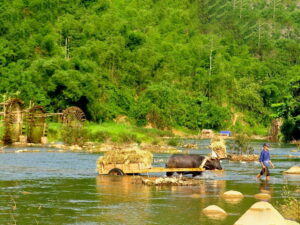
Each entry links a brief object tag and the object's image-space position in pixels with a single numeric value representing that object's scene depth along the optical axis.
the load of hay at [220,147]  45.53
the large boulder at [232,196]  23.62
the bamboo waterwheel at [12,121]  62.97
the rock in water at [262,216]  16.66
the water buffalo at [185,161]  31.86
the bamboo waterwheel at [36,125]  66.05
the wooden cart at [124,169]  30.90
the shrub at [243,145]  48.72
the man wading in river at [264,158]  30.42
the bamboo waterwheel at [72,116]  71.06
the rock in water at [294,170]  34.81
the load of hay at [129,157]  31.16
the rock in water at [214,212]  19.43
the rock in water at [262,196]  24.08
